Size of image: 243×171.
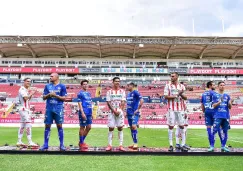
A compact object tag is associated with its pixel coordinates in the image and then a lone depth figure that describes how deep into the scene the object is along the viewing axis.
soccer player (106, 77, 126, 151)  8.09
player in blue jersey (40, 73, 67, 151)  7.76
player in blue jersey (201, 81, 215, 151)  8.81
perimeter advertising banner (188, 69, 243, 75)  43.22
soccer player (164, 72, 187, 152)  8.12
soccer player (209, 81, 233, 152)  8.33
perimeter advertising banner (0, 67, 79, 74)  42.88
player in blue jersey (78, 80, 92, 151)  8.27
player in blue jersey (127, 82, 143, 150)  8.62
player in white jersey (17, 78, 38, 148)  8.68
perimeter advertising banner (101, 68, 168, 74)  43.31
